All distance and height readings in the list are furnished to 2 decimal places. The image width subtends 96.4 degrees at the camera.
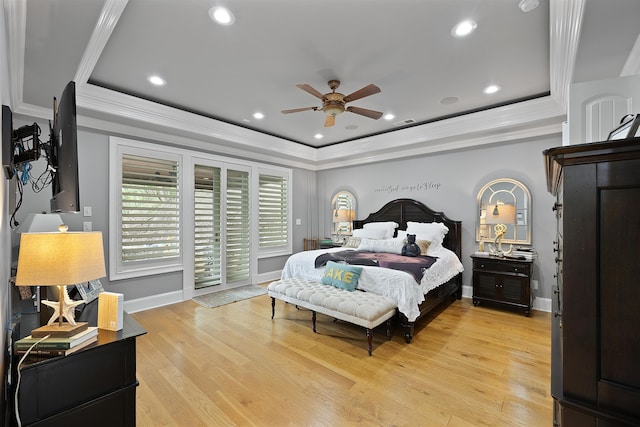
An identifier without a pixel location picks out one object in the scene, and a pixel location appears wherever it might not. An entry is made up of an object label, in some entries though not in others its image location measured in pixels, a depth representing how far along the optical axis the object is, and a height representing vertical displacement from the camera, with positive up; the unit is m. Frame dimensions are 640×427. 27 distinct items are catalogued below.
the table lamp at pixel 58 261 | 1.25 -0.20
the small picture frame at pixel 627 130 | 0.94 +0.31
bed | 3.03 -0.72
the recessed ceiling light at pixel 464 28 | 2.23 +1.50
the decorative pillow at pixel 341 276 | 3.29 -0.71
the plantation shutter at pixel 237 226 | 5.08 -0.19
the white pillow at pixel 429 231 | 4.38 -0.25
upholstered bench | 2.76 -0.92
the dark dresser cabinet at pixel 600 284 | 0.83 -0.21
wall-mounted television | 1.54 +0.35
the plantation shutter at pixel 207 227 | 4.63 -0.19
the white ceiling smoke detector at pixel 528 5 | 1.96 +1.46
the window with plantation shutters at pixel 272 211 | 5.62 +0.09
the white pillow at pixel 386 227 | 4.95 -0.21
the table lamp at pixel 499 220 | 3.88 -0.07
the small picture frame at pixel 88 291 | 2.12 -0.59
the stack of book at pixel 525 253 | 3.87 -0.52
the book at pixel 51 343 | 1.28 -0.57
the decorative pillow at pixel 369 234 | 4.96 -0.32
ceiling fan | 3.01 +1.21
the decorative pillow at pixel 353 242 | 5.03 -0.48
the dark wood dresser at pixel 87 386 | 1.23 -0.79
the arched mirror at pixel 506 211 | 3.97 +0.06
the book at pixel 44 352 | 1.26 -0.61
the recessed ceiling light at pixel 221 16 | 2.08 +1.50
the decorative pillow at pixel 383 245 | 4.29 -0.47
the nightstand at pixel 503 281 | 3.72 -0.90
